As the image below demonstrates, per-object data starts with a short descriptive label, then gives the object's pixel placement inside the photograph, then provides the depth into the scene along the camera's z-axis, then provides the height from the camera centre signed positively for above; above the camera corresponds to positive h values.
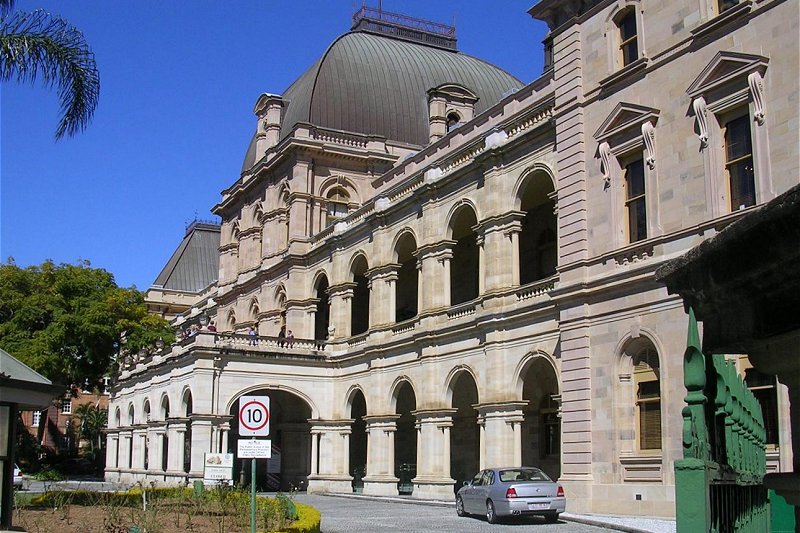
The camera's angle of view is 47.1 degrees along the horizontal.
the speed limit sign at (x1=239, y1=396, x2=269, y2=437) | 13.70 -0.05
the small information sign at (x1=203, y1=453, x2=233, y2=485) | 26.84 -1.60
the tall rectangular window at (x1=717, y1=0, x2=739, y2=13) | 20.77 +9.25
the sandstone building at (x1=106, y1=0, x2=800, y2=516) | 20.94 +5.38
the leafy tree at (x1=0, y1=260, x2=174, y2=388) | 48.97 +5.05
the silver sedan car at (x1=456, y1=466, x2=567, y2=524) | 21.52 -1.87
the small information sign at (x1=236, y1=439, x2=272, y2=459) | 13.42 -0.50
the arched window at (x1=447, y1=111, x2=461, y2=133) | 44.06 +14.09
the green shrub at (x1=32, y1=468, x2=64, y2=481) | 45.80 -3.19
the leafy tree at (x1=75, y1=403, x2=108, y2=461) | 86.12 -0.98
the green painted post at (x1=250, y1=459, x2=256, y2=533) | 13.07 -1.30
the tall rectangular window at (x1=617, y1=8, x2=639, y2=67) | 23.68 +9.71
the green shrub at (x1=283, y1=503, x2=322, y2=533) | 15.57 -1.99
